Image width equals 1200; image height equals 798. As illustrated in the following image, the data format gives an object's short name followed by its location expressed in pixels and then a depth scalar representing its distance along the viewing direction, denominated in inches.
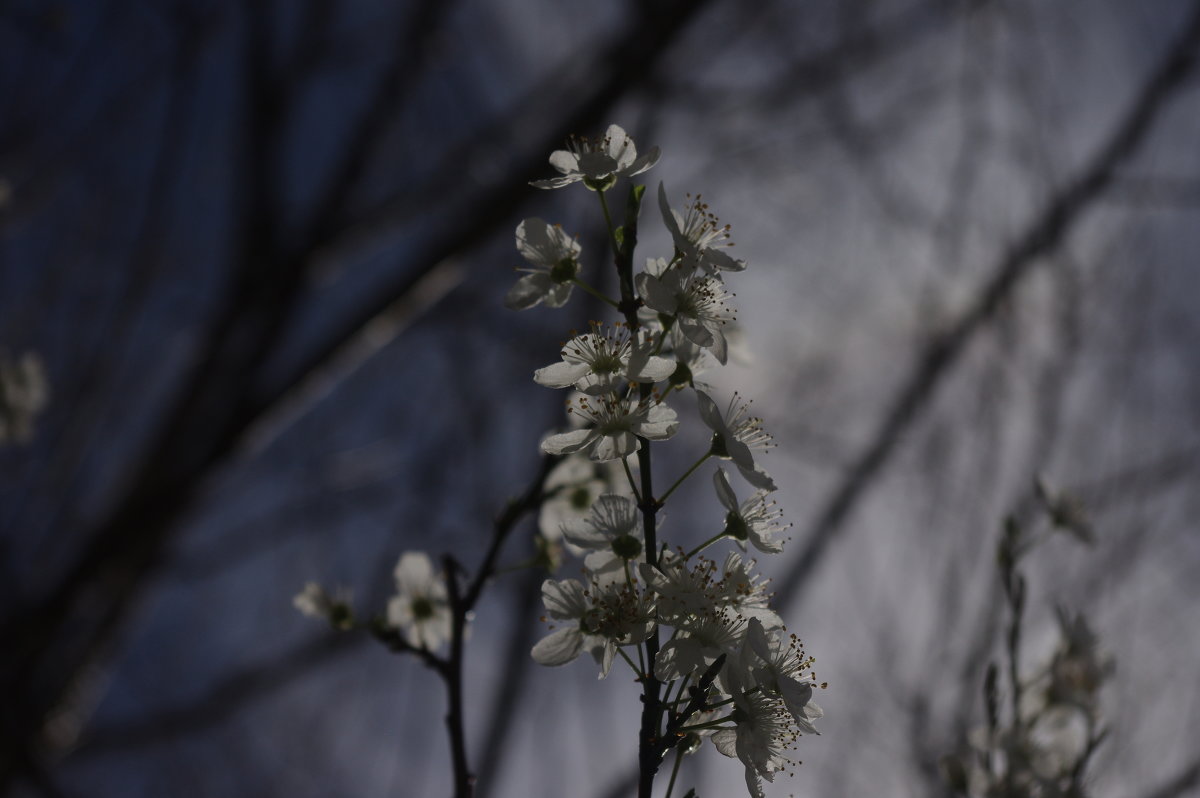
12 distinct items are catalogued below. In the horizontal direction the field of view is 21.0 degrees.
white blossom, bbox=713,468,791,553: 22.9
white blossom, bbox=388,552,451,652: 25.2
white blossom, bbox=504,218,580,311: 23.7
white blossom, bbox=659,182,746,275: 22.8
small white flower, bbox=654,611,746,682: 22.3
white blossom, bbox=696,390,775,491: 22.8
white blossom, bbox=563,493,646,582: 22.8
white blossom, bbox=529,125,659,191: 23.4
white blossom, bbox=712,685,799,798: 22.5
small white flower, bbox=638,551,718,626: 22.2
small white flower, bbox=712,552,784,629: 22.6
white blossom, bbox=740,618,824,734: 22.3
